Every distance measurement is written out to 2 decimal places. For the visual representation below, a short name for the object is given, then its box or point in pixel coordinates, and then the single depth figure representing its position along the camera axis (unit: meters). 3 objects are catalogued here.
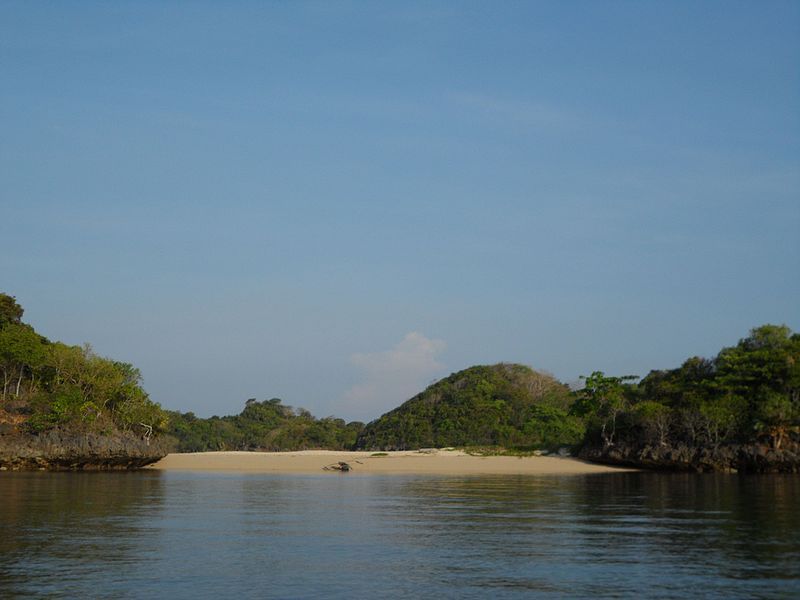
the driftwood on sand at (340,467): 62.91
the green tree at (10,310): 70.94
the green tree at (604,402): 66.00
